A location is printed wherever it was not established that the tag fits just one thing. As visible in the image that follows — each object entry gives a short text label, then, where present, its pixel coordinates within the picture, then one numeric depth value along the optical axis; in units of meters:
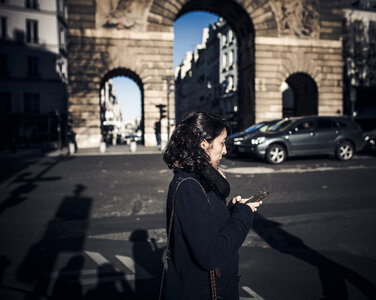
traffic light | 23.64
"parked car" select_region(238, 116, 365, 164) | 12.96
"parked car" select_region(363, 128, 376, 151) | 16.62
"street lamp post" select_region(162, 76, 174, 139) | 24.19
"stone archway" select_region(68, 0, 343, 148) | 23.53
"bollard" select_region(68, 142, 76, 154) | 19.95
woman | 1.59
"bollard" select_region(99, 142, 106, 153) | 20.30
